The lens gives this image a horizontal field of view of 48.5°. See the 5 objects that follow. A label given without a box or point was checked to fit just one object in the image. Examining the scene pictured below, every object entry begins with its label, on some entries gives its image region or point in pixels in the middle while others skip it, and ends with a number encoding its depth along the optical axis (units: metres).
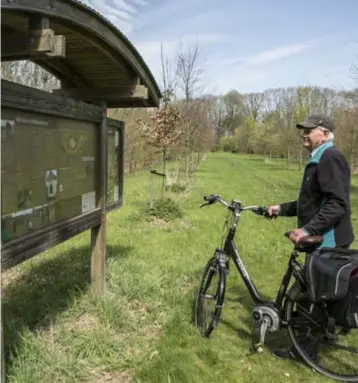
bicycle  3.35
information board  2.75
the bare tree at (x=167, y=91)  12.71
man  3.24
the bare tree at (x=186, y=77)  17.61
